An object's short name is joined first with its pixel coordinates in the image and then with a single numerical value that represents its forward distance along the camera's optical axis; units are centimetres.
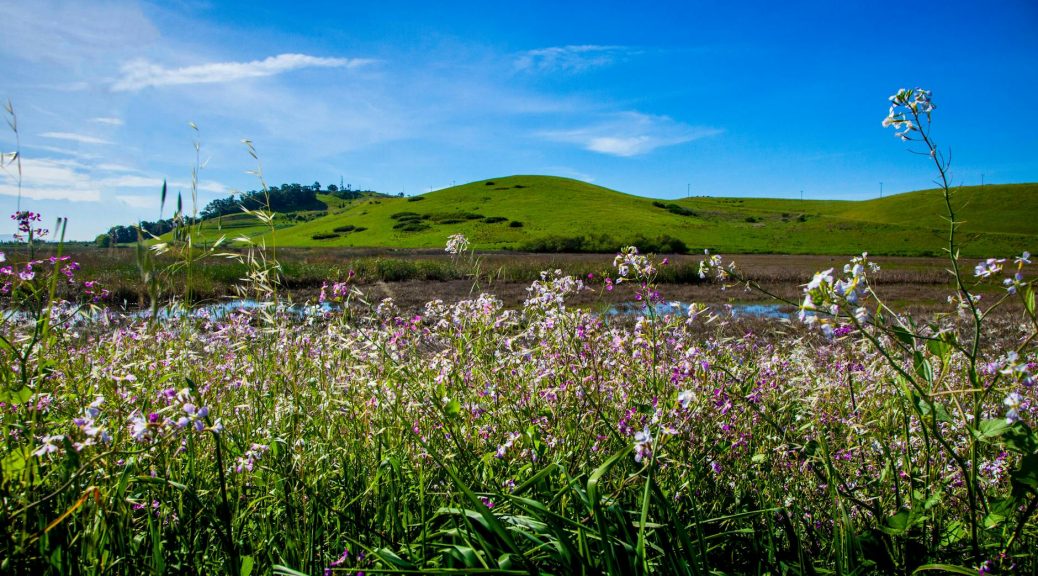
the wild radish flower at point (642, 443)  198
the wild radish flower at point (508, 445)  293
